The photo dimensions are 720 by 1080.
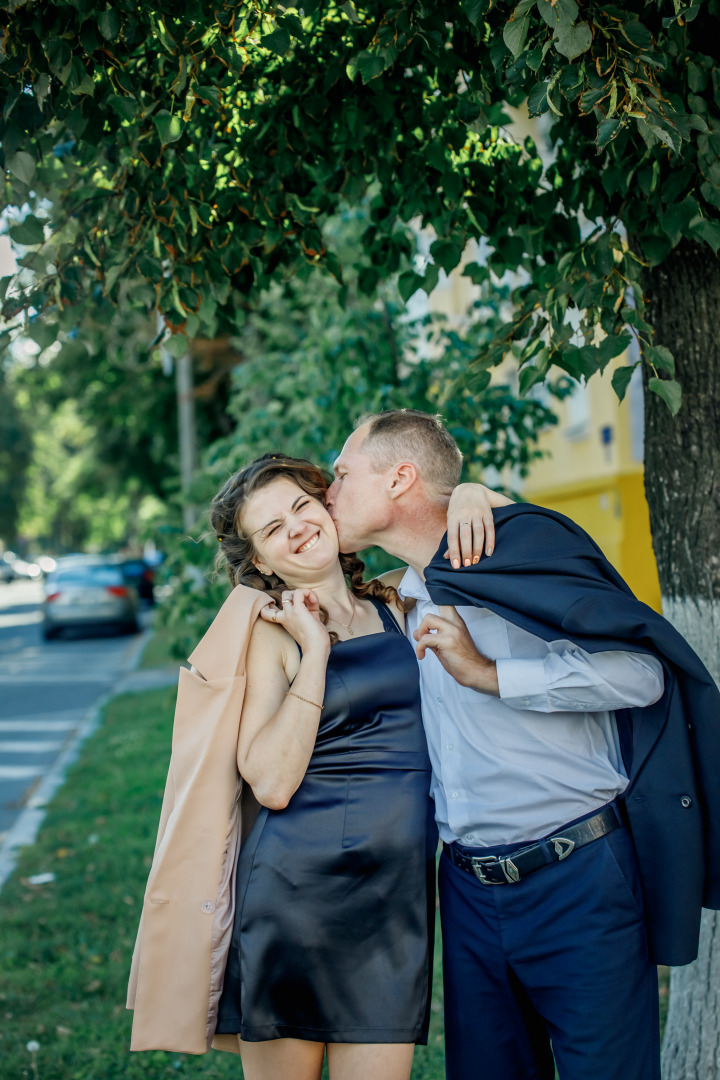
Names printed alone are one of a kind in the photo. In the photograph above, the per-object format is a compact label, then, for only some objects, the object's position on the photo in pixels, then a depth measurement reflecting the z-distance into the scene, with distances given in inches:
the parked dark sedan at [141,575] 1111.3
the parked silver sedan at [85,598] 866.1
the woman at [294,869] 95.0
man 89.0
